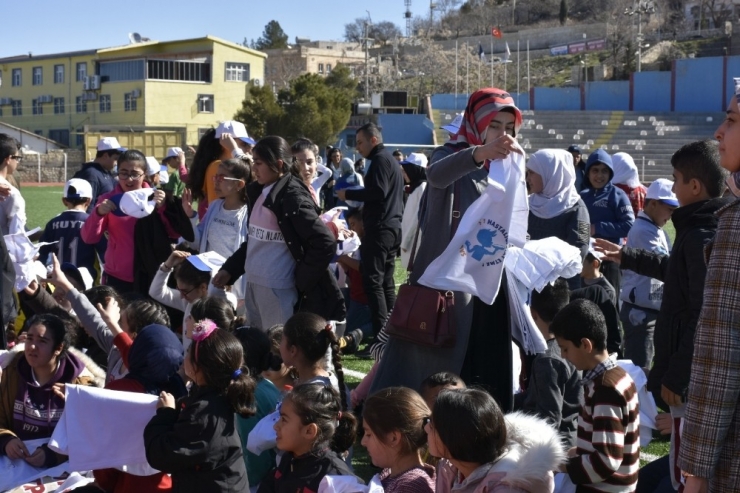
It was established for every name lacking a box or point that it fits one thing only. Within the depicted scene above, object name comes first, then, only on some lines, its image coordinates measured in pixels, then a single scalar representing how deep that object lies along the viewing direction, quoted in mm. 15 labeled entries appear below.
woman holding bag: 4359
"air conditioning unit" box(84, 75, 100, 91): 70375
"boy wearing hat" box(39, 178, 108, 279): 8273
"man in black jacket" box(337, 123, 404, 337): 8930
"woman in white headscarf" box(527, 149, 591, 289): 6488
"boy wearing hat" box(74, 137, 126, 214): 10414
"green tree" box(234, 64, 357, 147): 51062
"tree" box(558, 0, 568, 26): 109031
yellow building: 67312
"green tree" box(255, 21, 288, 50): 118869
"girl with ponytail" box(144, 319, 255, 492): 4043
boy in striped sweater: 4082
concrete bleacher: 46000
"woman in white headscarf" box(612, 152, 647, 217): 9875
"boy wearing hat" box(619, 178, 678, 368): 7109
